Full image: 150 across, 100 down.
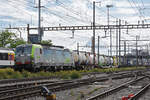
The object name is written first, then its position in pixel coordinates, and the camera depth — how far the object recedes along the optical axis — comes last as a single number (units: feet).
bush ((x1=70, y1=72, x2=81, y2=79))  89.71
